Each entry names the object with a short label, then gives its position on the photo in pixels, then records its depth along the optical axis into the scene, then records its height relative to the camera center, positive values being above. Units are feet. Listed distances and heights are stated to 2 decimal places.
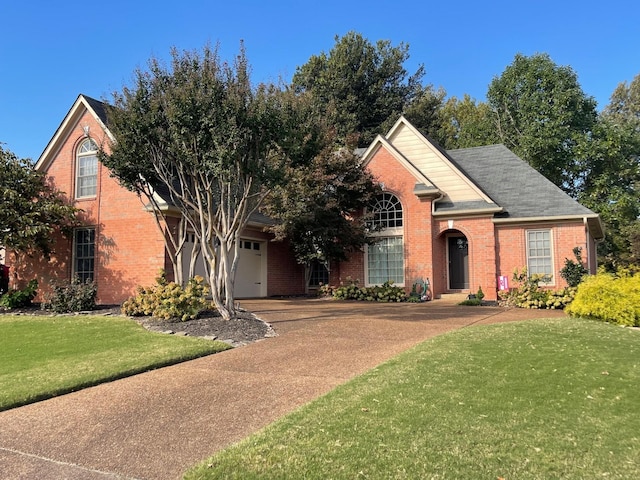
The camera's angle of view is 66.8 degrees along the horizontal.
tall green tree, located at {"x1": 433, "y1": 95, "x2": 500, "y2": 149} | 110.42 +40.47
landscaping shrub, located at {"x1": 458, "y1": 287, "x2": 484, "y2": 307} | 54.29 -2.82
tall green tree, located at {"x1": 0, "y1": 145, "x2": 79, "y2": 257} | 51.21 +7.28
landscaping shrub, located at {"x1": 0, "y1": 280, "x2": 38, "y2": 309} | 51.49 -2.18
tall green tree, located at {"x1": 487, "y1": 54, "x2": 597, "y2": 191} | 96.22 +33.03
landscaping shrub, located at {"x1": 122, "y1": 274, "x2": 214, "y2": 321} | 37.14 -2.06
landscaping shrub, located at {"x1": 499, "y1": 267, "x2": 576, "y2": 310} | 49.47 -2.22
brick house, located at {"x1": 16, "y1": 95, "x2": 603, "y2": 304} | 55.42 +5.89
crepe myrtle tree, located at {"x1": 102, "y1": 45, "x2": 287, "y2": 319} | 33.53 +10.07
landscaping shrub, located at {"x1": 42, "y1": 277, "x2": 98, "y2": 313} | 46.70 -2.08
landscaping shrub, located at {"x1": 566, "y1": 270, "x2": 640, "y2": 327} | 35.29 -1.94
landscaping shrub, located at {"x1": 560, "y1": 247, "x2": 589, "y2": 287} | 55.72 +0.52
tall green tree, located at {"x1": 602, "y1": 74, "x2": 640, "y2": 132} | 139.13 +50.14
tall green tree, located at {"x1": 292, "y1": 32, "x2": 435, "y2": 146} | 131.34 +54.10
